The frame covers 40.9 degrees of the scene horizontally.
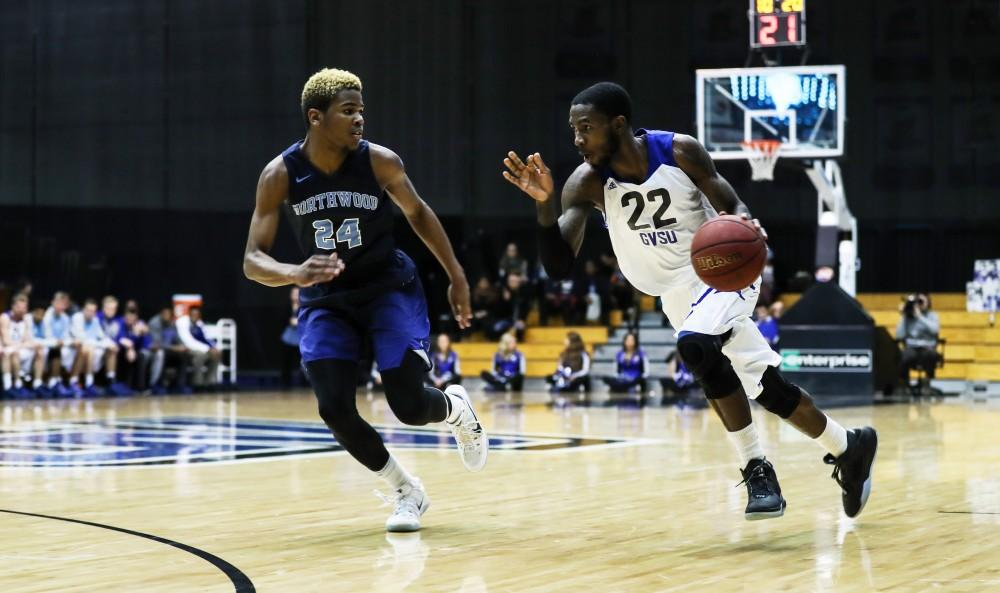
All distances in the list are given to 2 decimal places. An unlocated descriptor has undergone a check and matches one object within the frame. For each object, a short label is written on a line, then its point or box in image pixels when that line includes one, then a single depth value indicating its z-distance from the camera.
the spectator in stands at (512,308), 21.56
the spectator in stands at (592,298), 21.92
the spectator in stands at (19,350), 18.14
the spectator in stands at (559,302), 21.97
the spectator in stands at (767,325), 17.98
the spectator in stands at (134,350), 19.86
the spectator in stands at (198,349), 20.39
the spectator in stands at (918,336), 18.14
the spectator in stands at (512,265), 21.98
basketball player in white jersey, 5.39
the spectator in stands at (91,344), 19.06
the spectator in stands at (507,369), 19.66
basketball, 5.04
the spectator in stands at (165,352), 20.08
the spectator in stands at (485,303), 21.58
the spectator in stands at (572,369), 18.95
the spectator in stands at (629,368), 18.75
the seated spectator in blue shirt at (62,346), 18.72
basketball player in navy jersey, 5.43
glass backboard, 17.52
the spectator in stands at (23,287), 19.01
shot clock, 17.19
